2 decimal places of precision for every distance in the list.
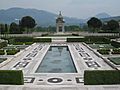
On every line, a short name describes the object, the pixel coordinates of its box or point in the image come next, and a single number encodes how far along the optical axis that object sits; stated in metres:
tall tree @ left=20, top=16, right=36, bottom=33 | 58.81
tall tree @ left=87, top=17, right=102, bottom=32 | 58.34
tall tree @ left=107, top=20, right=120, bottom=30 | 56.40
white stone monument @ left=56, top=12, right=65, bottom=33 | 51.53
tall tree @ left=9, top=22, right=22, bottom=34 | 57.53
